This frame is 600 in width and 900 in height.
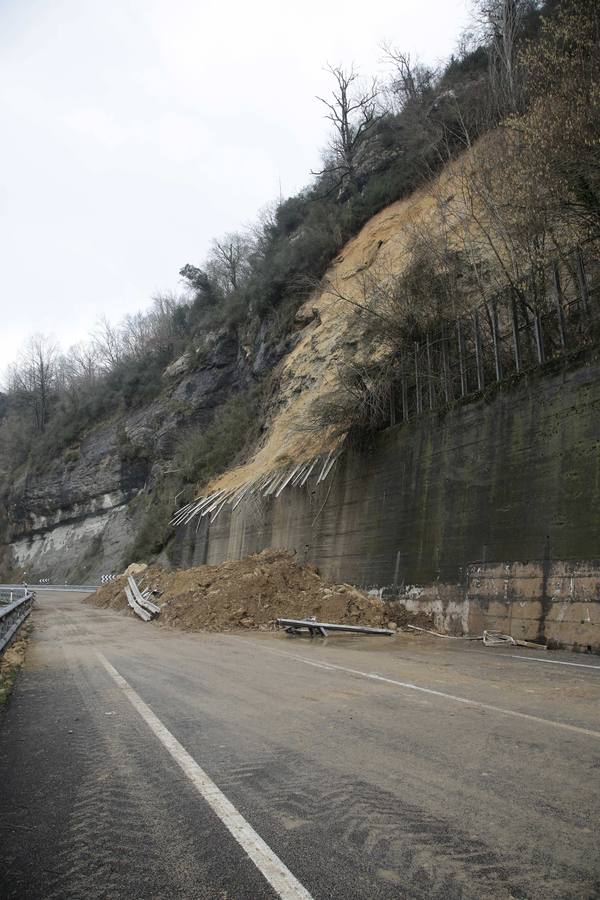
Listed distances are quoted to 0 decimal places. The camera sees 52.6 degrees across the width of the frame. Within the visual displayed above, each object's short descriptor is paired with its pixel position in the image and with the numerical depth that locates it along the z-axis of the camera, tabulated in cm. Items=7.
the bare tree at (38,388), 6906
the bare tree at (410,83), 3231
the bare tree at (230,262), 5484
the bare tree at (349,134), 3794
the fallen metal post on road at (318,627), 1348
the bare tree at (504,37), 1943
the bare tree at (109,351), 7524
